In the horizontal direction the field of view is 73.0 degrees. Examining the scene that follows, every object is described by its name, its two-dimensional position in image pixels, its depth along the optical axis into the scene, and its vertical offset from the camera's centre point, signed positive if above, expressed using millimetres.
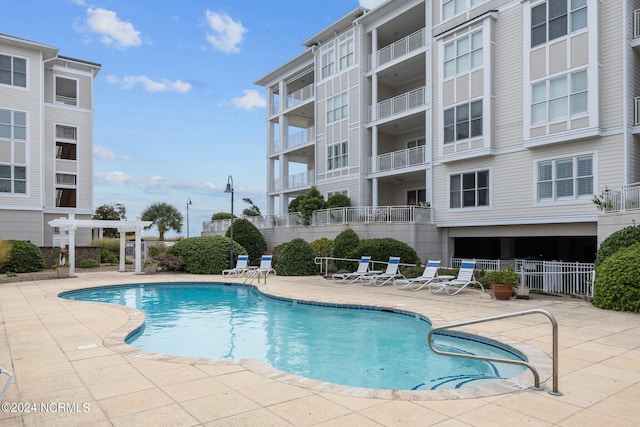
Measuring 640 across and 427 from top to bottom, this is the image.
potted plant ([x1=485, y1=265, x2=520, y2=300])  11867 -1941
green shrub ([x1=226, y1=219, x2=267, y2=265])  24438 -1448
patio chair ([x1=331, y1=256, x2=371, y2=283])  16984 -2336
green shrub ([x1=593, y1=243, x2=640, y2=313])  9750 -1598
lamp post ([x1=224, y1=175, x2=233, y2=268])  20297 +1145
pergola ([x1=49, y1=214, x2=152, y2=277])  19156 -652
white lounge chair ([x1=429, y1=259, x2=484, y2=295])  13418 -2147
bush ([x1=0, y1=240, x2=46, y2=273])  19859 -2143
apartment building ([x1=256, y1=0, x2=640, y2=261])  15203 +4498
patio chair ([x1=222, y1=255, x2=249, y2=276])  19969 -2562
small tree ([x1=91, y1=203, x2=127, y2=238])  39619 -71
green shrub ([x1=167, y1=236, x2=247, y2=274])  20859 -1957
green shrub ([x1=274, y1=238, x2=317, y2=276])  20203 -2186
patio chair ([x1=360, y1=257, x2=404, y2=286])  16453 -2369
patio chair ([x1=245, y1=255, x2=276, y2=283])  17870 -2370
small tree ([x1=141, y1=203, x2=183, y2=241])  39875 -337
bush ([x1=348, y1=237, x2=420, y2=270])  18328 -1579
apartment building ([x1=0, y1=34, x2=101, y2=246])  24953 +4529
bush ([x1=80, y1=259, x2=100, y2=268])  23281 -2705
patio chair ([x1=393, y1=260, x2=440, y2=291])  14688 -2246
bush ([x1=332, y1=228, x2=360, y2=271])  20031 -1458
